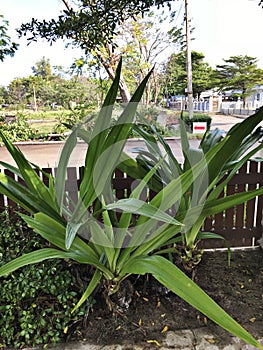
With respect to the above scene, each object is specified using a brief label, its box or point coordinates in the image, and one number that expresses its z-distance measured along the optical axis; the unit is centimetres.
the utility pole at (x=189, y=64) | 1040
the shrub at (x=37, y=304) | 128
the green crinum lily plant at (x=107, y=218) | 89
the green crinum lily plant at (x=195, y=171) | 119
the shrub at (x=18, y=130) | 885
